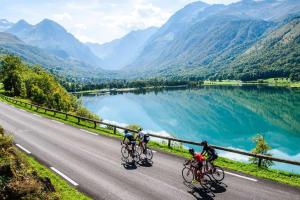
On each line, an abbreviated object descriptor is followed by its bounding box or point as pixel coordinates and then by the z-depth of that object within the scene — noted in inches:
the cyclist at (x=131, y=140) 965.4
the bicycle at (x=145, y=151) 970.1
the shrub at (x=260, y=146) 1193.4
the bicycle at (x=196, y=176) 746.9
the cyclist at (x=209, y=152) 767.7
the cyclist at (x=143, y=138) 972.6
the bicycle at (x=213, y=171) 764.6
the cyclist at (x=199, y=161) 744.3
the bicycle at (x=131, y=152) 971.9
